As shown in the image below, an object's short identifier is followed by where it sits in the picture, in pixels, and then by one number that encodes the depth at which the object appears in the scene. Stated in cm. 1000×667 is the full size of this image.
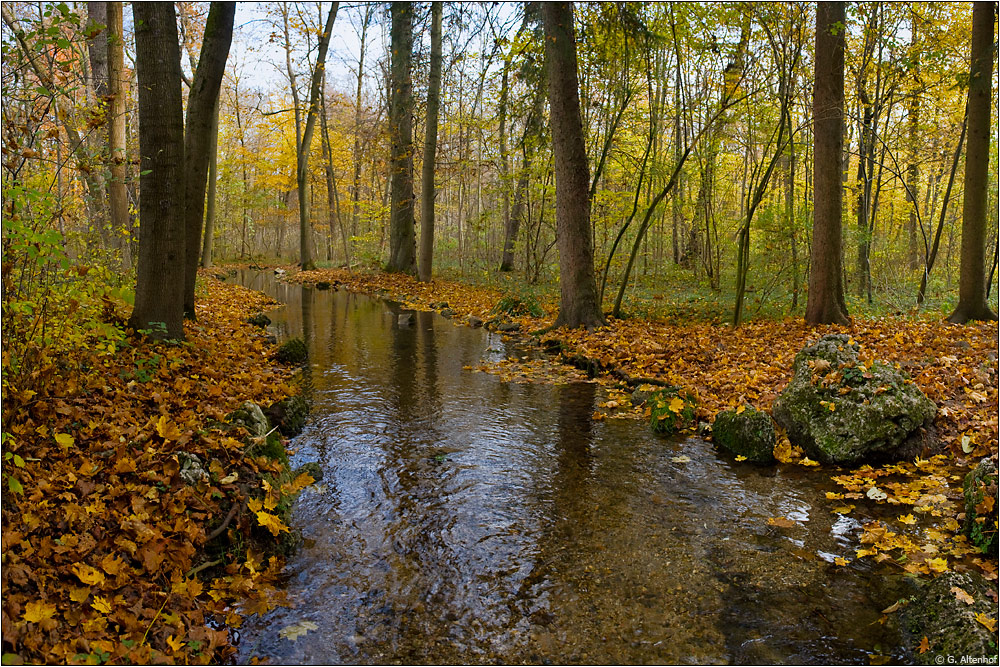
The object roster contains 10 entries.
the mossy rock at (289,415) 573
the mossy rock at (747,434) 519
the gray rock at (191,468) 379
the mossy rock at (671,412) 602
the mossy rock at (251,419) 488
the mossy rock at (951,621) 268
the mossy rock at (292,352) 851
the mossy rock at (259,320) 1068
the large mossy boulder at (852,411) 500
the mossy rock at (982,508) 354
